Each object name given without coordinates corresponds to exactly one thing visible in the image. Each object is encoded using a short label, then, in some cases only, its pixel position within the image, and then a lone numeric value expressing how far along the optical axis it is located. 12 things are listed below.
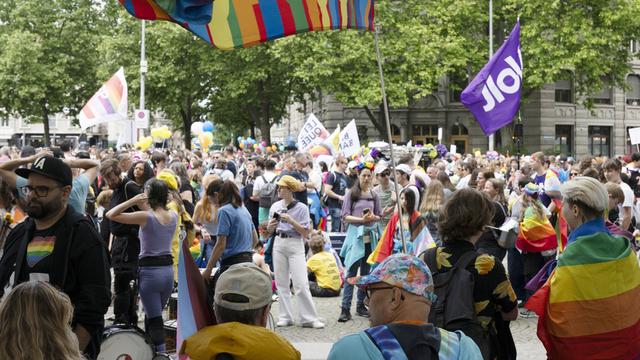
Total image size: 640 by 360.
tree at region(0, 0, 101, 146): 49.19
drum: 6.80
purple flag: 11.01
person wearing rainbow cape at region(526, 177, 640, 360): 4.73
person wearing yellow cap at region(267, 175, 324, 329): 10.06
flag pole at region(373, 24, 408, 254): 5.38
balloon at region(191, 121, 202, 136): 35.06
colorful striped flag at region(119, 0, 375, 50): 5.66
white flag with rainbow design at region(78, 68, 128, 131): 21.89
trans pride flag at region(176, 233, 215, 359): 3.75
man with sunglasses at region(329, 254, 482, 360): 3.09
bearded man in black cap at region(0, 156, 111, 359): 4.42
